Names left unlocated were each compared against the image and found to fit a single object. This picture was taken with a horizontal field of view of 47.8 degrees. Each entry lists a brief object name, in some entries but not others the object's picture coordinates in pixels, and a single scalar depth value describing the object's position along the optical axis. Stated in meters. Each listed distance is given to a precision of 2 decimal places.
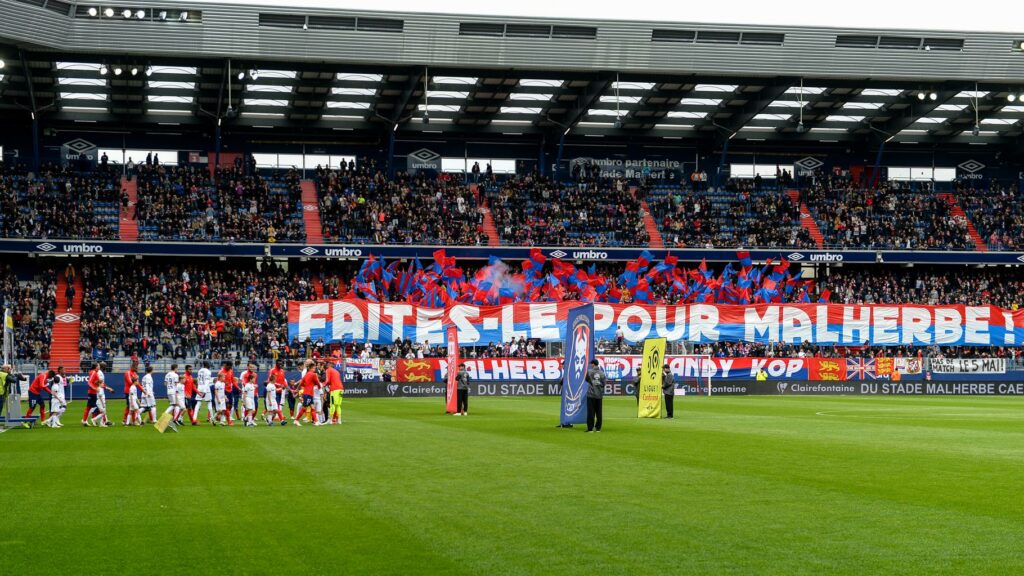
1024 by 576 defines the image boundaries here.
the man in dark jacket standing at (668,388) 33.12
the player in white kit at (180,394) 29.50
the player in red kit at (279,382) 31.34
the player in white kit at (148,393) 30.81
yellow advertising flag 31.91
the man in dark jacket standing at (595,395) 26.59
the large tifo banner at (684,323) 55.66
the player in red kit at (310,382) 29.88
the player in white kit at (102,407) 31.00
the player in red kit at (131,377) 29.97
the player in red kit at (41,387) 31.23
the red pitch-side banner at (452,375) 35.50
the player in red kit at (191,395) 31.75
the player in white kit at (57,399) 30.62
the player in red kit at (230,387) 31.81
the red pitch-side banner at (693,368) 54.53
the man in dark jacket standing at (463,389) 35.06
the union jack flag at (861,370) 56.91
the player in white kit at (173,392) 29.22
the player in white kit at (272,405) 30.72
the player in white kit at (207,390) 31.61
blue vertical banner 26.95
